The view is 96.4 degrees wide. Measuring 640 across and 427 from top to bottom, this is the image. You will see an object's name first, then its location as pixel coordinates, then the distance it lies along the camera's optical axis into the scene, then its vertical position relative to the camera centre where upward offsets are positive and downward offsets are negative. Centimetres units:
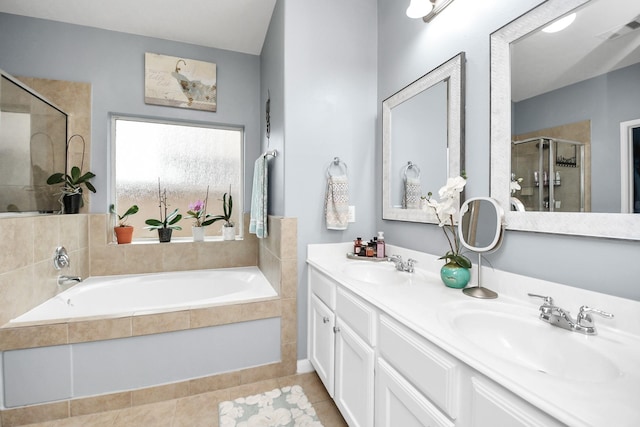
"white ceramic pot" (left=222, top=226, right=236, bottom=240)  288 -19
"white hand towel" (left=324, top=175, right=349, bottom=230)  197 +7
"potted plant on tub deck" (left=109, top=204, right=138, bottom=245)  259 -15
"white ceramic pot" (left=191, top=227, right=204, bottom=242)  281 -19
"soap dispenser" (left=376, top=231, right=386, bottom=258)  193 -21
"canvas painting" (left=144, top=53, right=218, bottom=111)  262 +124
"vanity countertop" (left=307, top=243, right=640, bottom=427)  52 -34
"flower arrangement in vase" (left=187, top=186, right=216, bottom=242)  281 -4
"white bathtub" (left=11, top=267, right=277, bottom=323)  185 -61
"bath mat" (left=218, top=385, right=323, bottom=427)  155 -113
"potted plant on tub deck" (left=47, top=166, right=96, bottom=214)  224 +22
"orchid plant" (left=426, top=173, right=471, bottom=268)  131 +2
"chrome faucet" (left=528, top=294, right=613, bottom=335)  83 -31
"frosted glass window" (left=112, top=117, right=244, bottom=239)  272 +48
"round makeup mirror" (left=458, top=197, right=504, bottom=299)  117 -5
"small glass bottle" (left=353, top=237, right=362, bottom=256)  199 -22
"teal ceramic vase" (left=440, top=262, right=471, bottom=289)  126 -27
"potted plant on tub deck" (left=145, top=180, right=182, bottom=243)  268 -7
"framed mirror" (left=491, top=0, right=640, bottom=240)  85 +34
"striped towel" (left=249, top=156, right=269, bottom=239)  222 +12
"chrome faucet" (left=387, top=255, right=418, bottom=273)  161 -28
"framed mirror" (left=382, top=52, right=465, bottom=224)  145 +45
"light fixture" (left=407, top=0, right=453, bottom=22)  156 +114
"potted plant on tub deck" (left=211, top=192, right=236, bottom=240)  288 -7
